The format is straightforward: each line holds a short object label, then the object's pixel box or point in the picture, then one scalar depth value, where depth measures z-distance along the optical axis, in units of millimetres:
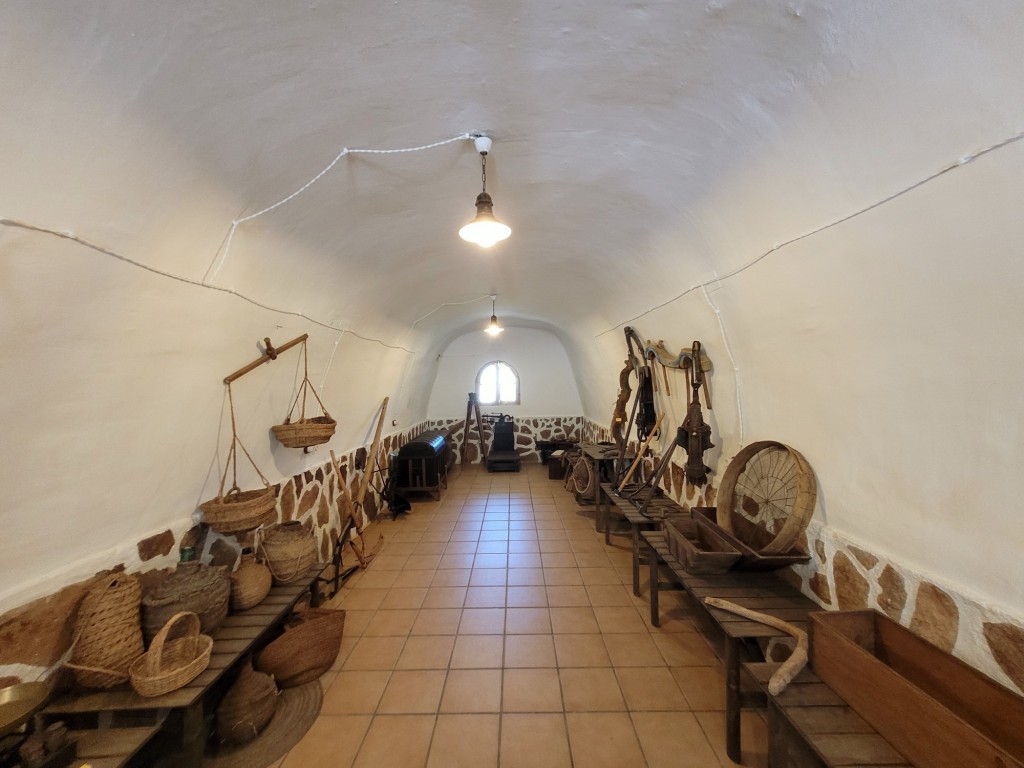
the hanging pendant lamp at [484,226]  1849
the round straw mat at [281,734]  1861
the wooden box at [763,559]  2004
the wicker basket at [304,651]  2186
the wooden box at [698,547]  2134
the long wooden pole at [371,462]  4106
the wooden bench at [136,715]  1424
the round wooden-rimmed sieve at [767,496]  1950
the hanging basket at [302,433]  2625
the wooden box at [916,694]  1068
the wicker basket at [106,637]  1584
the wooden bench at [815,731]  1219
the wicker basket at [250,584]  2174
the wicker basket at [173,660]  1563
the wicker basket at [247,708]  1898
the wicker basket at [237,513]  2145
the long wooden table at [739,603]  1824
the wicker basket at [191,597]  1749
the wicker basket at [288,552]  2490
